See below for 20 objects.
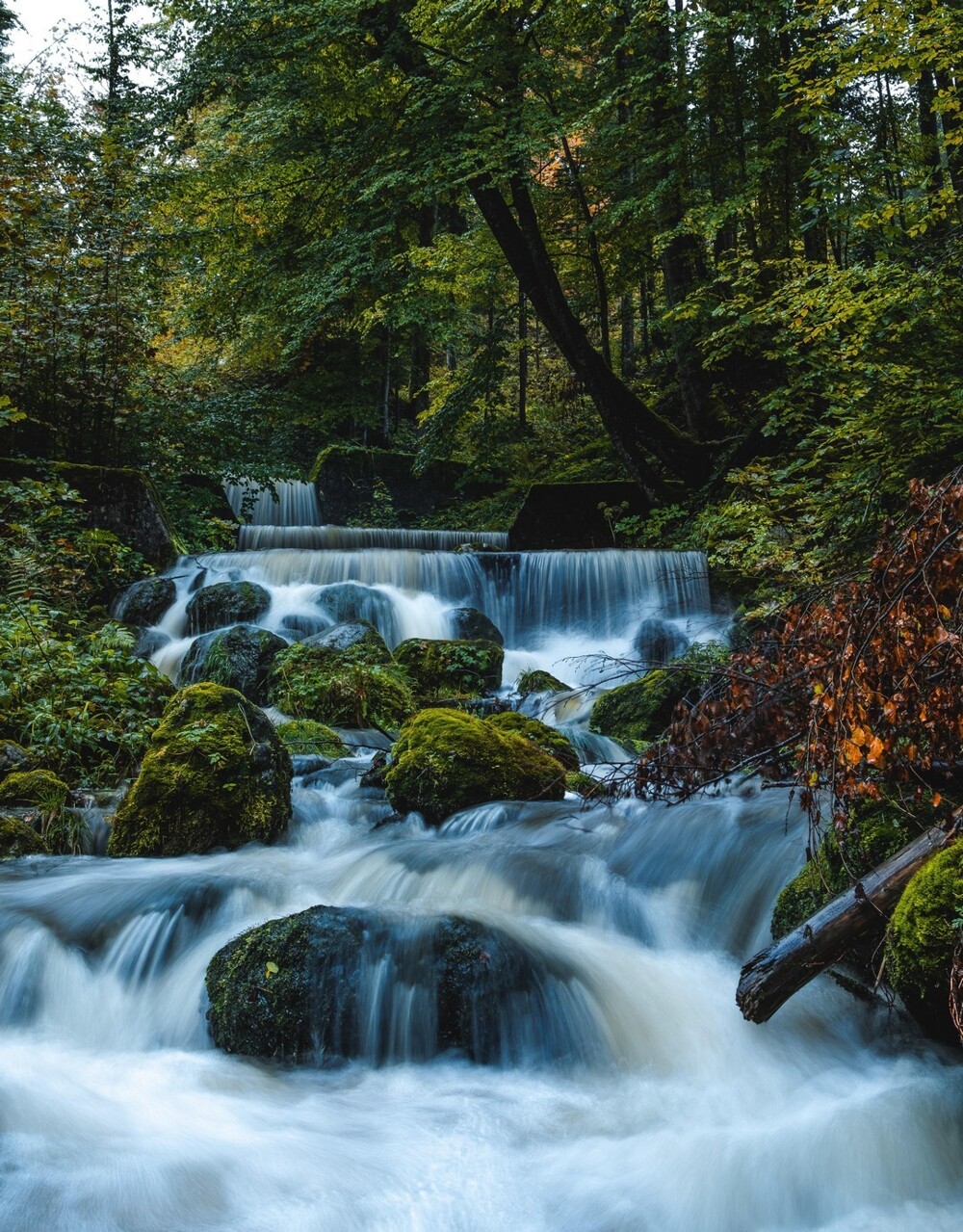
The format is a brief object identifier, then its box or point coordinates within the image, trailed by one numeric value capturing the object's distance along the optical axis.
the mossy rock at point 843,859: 3.47
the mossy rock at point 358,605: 12.10
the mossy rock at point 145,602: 11.44
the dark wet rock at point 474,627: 12.03
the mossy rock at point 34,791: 6.17
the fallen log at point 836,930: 3.11
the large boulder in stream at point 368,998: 3.89
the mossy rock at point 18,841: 5.74
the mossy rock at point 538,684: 10.03
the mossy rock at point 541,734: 7.40
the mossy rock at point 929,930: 2.82
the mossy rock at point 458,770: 6.40
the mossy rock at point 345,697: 9.07
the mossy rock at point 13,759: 6.57
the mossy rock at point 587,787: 5.47
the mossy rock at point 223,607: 11.36
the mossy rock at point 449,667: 10.16
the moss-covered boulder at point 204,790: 5.95
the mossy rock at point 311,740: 8.00
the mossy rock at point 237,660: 9.48
